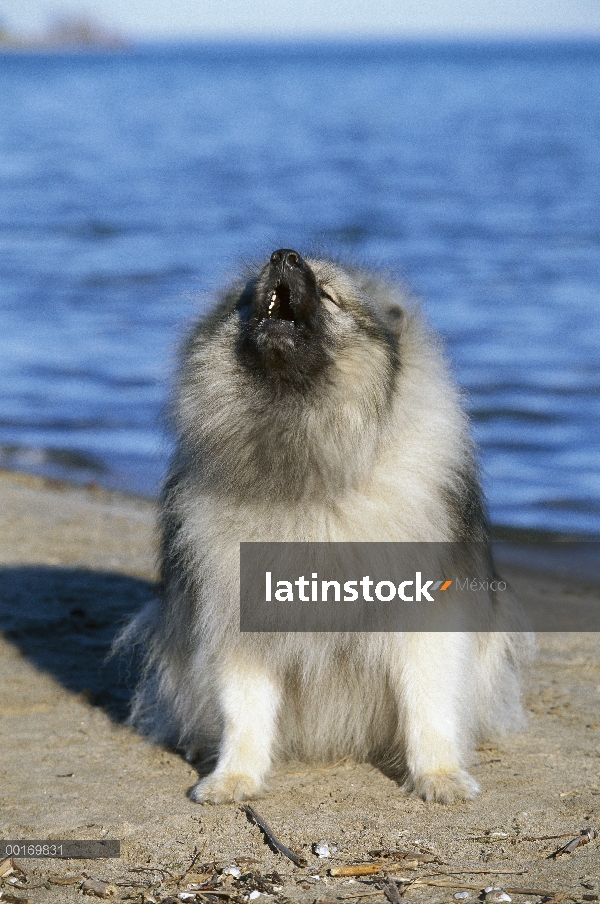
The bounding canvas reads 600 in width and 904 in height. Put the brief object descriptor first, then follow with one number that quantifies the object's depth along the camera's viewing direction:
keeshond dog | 6.62
